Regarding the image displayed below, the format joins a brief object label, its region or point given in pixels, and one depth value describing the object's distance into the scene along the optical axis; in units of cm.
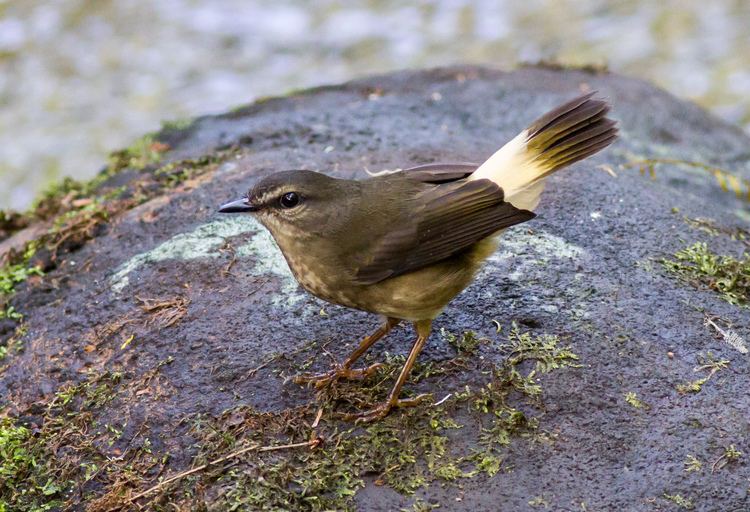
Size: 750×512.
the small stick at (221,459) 714
